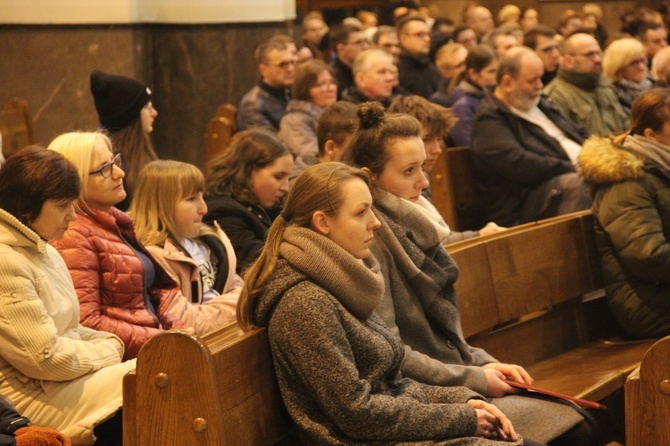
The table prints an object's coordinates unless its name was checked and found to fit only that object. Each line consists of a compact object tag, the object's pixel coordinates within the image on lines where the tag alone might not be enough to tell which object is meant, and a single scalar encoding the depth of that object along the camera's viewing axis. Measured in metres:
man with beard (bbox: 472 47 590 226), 9.74
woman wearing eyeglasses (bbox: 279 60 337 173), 10.13
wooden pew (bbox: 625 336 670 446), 4.71
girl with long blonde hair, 6.11
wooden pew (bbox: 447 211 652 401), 6.27
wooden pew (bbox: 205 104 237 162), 11.02
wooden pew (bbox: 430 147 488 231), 9.31
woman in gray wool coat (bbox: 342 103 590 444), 5.09
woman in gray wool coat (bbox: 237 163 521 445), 4.22
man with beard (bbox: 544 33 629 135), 11.87
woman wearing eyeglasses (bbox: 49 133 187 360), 5.41
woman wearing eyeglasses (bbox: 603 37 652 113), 12.78
